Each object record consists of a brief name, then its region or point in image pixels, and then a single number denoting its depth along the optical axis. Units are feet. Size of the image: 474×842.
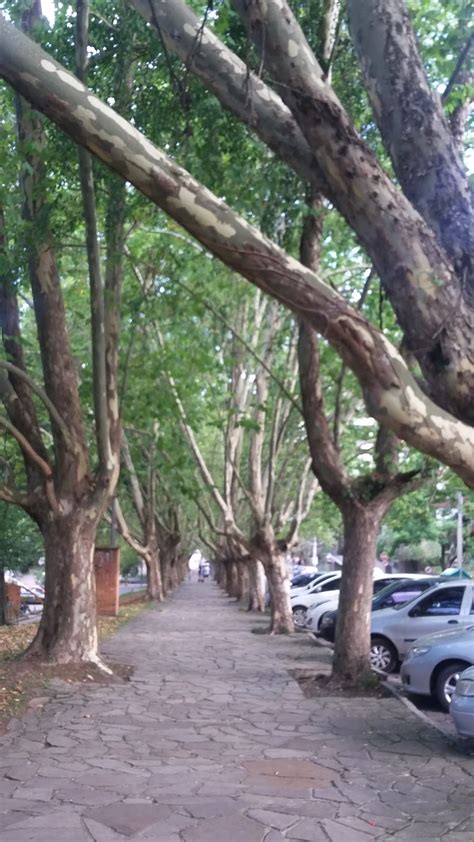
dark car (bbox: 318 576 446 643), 63.82
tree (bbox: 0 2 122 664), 46.47
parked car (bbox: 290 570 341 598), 99.21
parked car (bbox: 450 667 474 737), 29.96
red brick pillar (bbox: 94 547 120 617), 88.99
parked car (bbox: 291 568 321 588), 124.00
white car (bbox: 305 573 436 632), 76.74
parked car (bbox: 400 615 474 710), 39.11
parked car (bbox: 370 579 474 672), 52.11
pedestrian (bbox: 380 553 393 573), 182.77
